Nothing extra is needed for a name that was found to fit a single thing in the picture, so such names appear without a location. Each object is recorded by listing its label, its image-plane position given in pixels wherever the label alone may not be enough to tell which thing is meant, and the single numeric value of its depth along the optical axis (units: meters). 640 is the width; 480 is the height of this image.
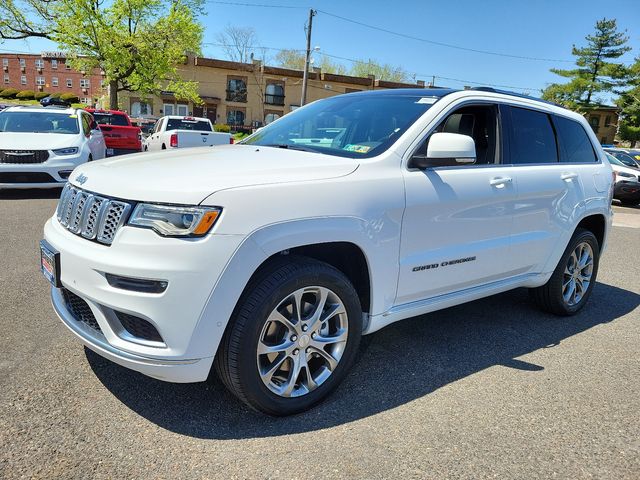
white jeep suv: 2.28
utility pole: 31.83
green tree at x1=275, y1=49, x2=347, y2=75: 60.23
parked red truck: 14.79
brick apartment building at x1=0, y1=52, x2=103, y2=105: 87.38
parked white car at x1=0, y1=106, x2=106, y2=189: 8.46
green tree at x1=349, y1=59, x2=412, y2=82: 64.62
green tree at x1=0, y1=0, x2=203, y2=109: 27.09
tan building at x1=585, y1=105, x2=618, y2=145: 56.81
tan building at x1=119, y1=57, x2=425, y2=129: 45.53
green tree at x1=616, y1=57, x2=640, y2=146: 45.19
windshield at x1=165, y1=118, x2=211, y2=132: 17.41
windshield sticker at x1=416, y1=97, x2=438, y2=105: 3.32
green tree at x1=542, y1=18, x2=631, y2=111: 47.19
